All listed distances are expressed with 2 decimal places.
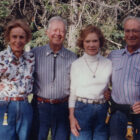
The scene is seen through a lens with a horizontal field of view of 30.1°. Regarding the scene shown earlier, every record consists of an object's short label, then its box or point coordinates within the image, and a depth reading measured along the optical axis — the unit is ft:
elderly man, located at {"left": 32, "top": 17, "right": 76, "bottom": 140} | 10.65
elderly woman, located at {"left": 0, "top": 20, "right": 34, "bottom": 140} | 9.68
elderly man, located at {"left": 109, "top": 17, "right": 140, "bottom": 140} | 9.64
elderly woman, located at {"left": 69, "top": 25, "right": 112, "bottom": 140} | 9.86
